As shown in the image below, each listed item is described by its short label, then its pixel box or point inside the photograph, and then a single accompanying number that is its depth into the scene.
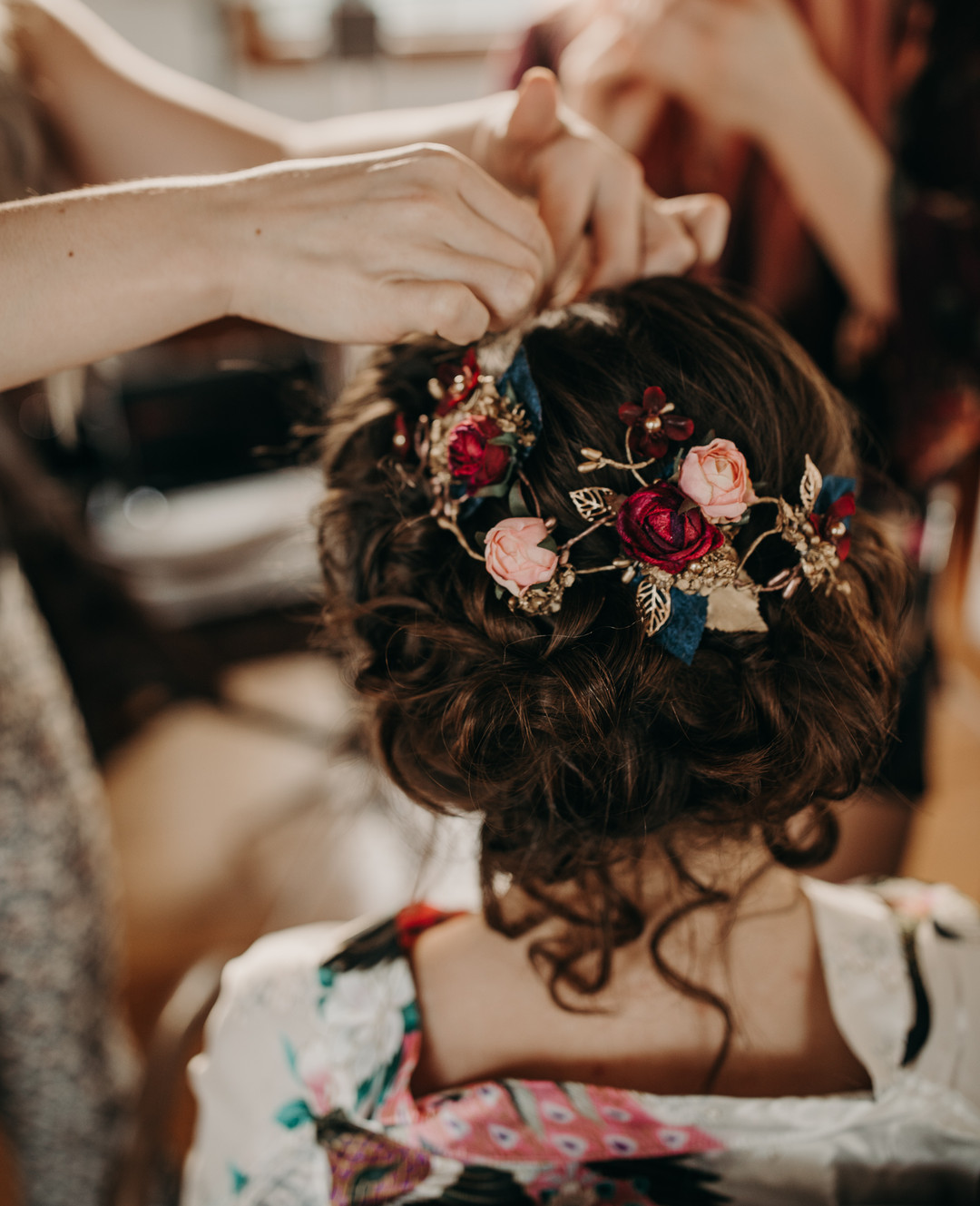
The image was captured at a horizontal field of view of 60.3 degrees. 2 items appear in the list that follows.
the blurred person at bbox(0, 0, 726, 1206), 0.52
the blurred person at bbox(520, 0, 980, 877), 0.91
